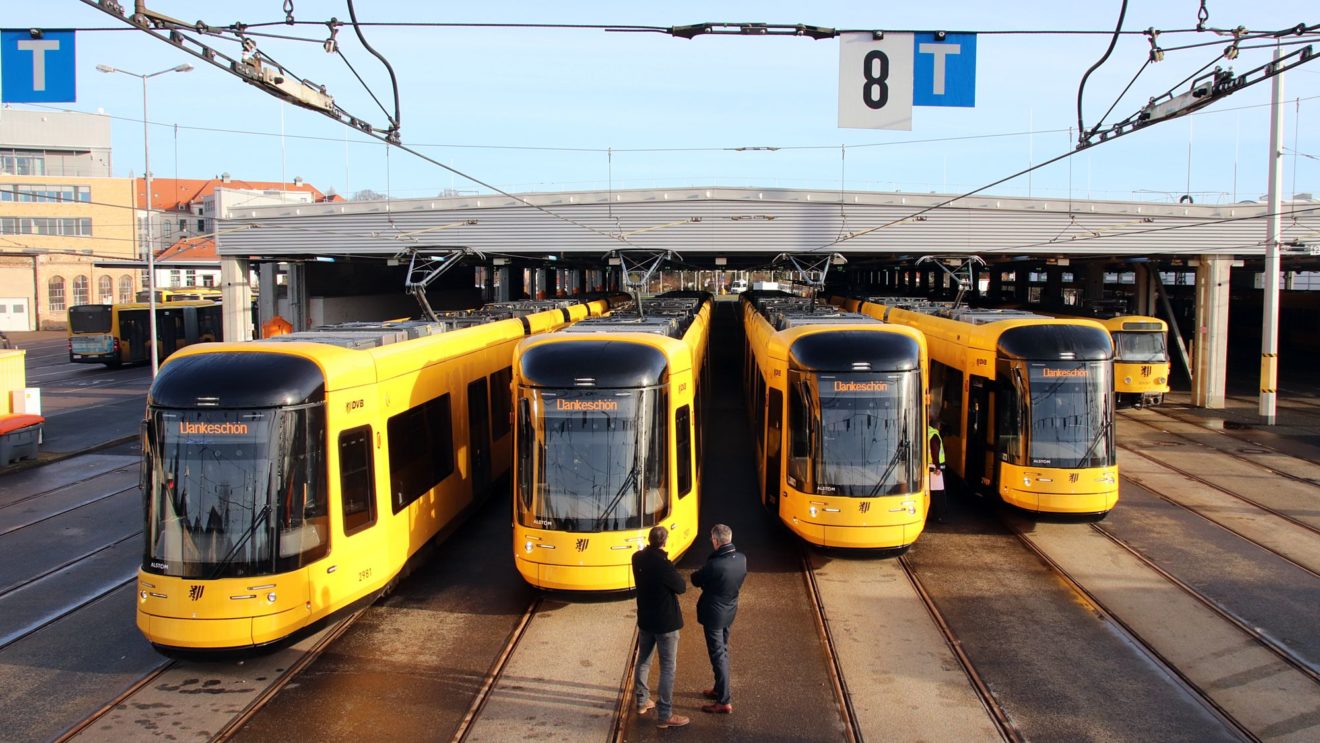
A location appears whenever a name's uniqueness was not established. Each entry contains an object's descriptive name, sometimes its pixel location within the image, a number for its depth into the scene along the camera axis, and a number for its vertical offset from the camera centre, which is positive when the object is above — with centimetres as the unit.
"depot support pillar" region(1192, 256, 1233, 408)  2770 -117
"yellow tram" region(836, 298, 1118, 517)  1270 -160
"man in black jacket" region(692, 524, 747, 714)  747 -224
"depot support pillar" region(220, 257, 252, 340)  2922 -11
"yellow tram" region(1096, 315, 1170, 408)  2566 -157
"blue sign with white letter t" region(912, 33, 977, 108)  950 +218
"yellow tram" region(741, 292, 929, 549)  1094 -162
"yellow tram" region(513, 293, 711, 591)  952 -161
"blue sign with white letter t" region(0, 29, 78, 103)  838 +199
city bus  3891 -137
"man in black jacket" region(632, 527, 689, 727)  730 -231
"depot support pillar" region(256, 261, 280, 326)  3297 +11
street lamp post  2369 +325
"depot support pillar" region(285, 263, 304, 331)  3294 +4
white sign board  951 +211
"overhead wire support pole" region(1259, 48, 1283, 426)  2359 +50
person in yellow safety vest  1266 -234
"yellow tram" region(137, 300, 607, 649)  817 -169
